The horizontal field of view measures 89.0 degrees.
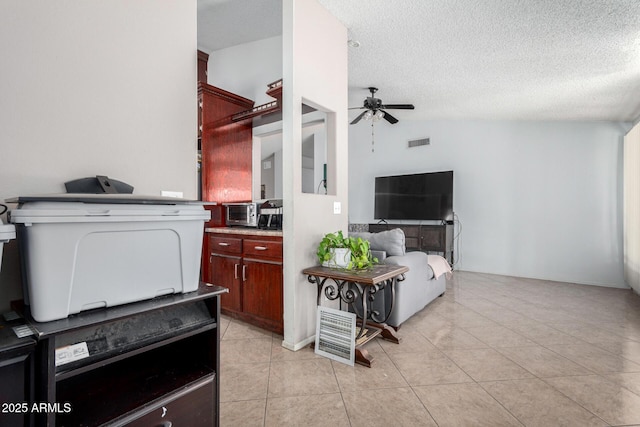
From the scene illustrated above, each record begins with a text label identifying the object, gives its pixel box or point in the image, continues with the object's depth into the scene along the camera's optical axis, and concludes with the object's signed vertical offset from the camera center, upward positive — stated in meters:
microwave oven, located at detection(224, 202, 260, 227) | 3.31 -0.04
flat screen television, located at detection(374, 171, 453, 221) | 5.77 +0.27
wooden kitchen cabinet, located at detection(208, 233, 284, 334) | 2.73 -0.59
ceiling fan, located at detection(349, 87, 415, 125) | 4.34 +1.39
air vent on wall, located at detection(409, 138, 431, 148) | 6.21 +1.33
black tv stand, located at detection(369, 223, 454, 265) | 5.54 -0.47
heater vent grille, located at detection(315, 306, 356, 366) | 2.26 -0.89
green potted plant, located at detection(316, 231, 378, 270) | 2.40 -0.32
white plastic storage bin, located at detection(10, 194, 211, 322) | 0.84 -0.11
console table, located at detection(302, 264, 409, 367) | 2.22 -0.58
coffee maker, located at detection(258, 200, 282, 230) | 2.98 -0.04
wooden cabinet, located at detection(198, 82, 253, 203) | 3.65 +0.77
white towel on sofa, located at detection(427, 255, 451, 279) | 3.58 -0.62
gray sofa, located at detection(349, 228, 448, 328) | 2.88 -0.65
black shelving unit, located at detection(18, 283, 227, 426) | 0.85 -0.52
